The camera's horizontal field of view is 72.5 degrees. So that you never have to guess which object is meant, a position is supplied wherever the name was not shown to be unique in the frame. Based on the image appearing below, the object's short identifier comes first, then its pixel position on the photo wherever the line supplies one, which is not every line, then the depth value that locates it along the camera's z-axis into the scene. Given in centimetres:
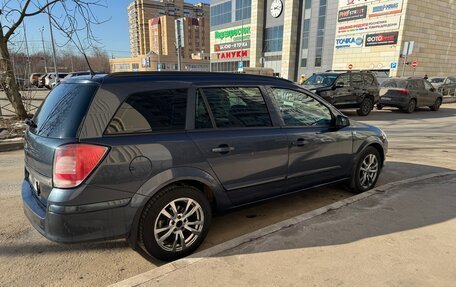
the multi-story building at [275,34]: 4462
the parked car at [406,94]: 1503
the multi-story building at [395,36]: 3569
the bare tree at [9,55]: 903
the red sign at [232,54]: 5725
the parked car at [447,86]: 2495
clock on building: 5038
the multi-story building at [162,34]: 9700
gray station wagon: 237
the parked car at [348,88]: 1219
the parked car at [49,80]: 3000
